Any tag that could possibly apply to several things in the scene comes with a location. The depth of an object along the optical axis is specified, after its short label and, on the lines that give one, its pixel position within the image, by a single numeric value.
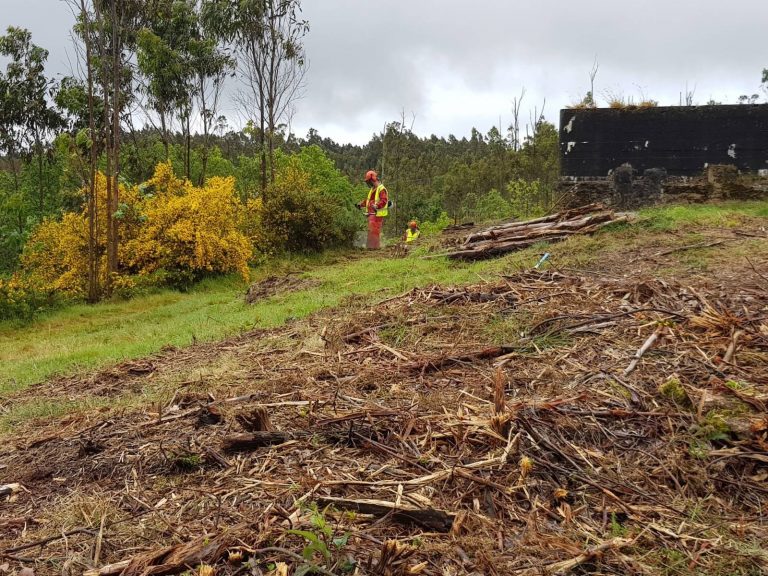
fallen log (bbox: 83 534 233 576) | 2.12
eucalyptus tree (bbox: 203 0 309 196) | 19.89
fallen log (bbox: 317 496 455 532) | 2.32
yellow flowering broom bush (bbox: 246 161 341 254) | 16.70
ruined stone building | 11.88
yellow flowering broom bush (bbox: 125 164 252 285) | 14.72
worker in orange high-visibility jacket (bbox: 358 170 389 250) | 15.60
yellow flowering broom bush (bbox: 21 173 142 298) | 14.20
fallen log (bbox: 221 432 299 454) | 3.14
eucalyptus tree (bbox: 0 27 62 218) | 22.30
